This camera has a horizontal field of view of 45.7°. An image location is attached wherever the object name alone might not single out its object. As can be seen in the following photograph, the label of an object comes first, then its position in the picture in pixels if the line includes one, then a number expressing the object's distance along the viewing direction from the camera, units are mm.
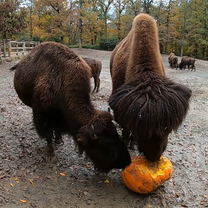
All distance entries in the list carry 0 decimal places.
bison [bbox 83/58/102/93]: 10454
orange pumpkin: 3373
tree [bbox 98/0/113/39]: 41334
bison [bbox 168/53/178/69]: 24594
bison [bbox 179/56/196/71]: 24250
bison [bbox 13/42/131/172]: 3432
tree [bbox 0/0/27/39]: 18188
